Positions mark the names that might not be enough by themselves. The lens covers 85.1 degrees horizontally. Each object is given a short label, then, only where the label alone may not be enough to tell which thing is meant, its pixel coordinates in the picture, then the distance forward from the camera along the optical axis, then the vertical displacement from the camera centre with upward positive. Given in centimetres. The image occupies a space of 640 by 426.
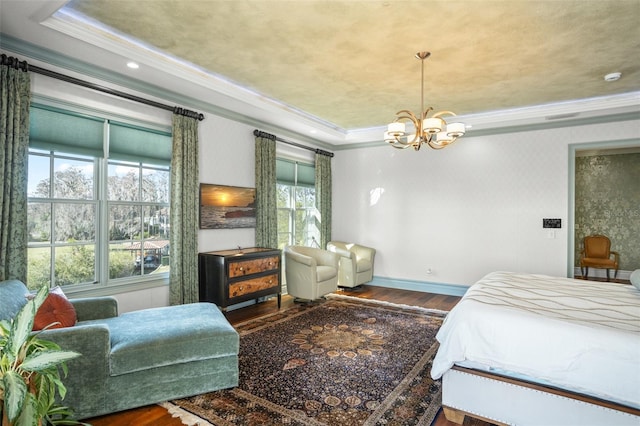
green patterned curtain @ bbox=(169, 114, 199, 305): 399 +1
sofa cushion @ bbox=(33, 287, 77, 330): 222 -66
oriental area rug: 231 -132
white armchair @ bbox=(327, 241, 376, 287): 594 -85
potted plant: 141 -68
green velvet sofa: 215 -94
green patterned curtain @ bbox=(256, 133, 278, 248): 518 +32
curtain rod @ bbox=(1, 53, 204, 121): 281 +122
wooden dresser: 409 -76
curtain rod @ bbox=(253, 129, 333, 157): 517 +120
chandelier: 328 +81
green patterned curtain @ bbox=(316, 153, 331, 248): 659 +38
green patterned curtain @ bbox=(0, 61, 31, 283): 275 +36
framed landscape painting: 446 +10
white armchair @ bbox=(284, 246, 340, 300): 497 -90
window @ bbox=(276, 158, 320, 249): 597 +16
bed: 184 -84
